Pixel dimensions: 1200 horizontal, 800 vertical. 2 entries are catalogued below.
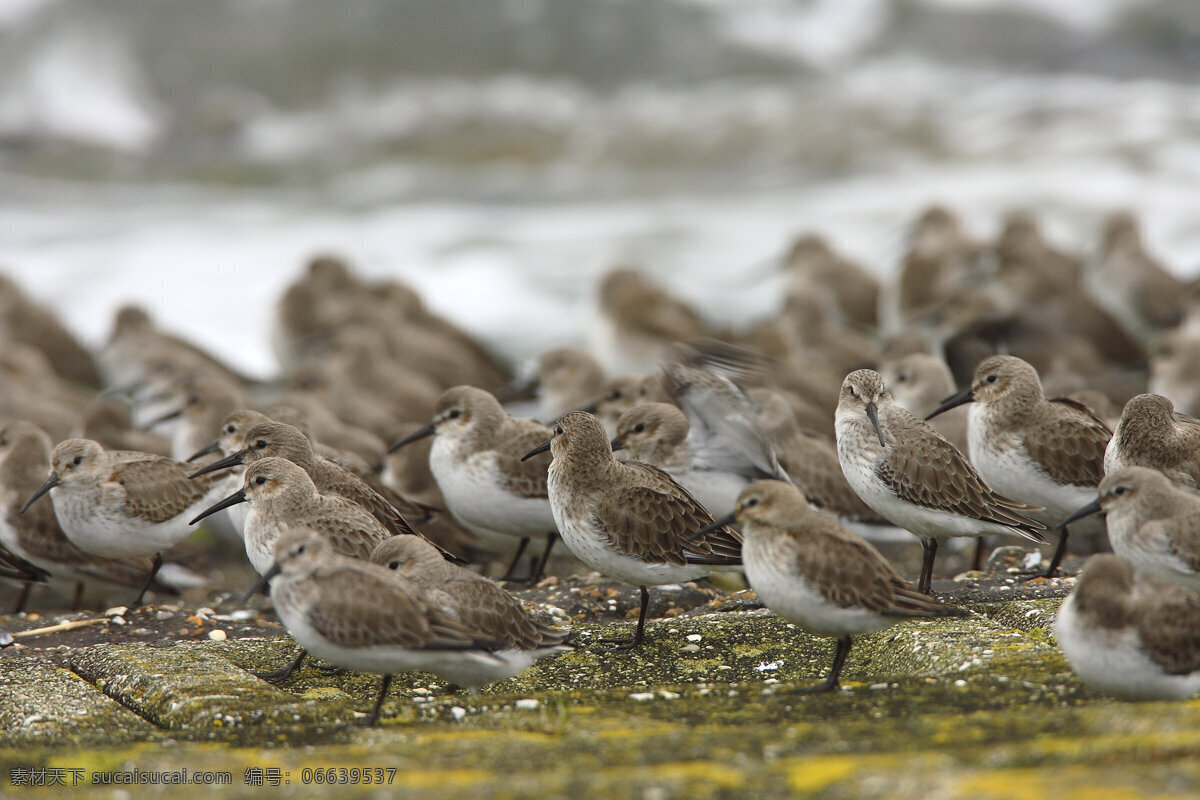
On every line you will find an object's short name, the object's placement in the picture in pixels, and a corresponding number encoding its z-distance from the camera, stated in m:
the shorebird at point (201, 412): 18.78
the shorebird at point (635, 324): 26.28
